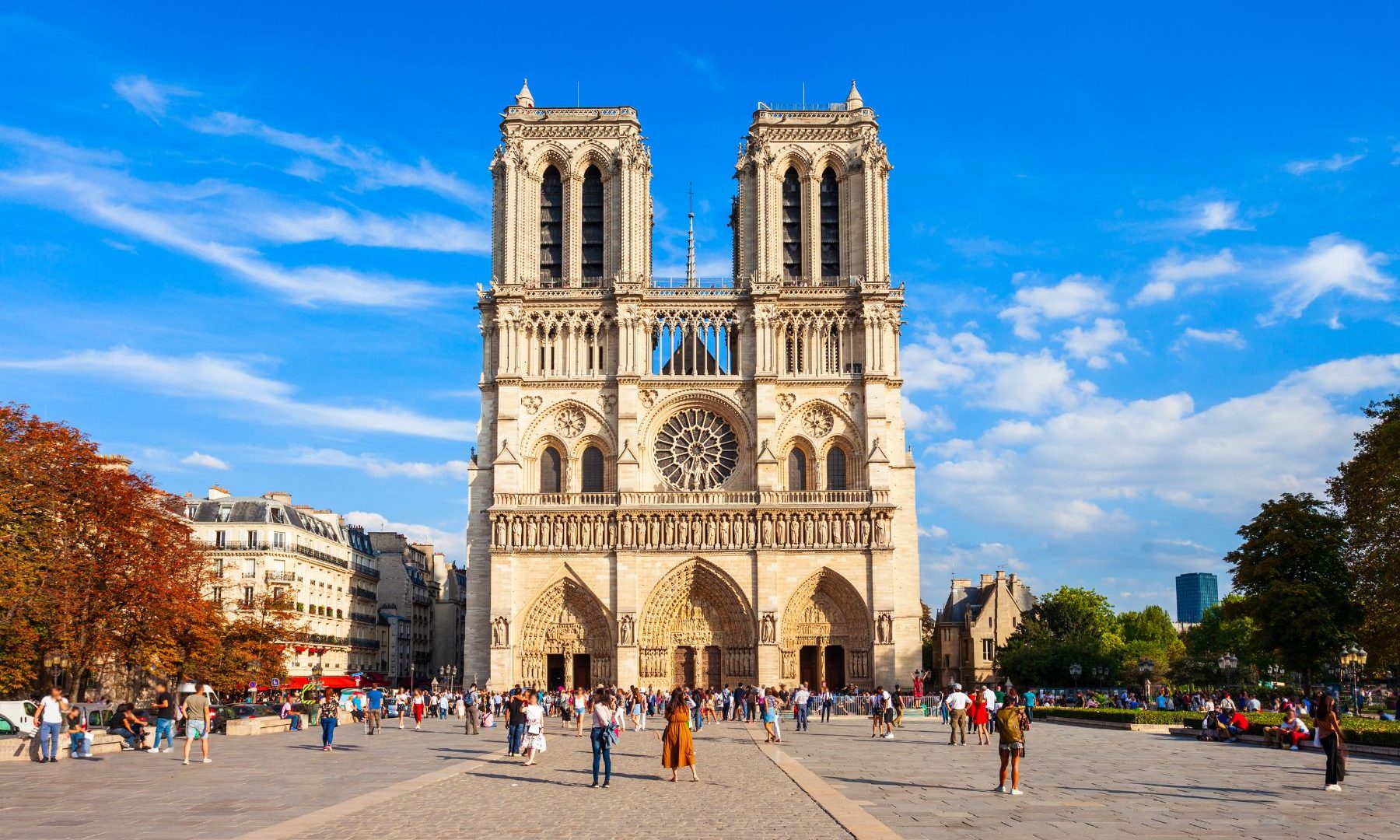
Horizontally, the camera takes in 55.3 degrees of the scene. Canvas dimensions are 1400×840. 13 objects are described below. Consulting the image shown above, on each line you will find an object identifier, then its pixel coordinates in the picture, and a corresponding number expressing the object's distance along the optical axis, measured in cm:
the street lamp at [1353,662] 4559
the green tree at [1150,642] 6962
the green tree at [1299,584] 3997
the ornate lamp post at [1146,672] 5306
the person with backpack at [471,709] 3622
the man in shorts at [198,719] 2388
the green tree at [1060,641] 6094
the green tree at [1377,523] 3491
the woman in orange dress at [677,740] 2064
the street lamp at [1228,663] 4791
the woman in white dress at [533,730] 2439
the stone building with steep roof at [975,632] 7412
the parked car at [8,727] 2992
